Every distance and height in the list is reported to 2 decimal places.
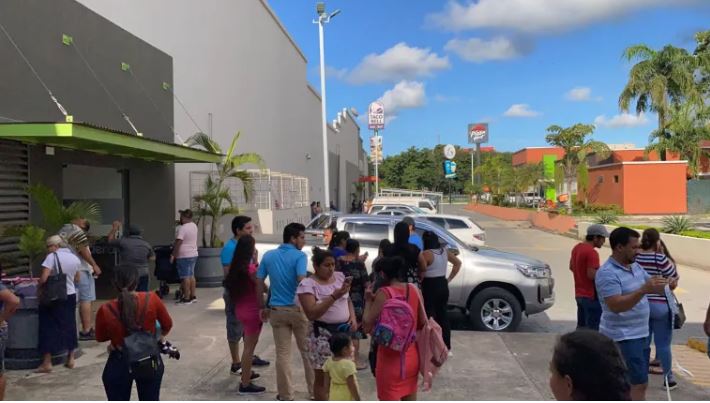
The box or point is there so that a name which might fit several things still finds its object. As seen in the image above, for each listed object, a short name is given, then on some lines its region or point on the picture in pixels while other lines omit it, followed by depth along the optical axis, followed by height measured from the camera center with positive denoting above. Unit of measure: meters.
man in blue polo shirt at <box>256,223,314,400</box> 5.33 -0.93
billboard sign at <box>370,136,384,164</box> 52.38 +4.92
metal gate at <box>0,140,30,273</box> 8.31 +0.11
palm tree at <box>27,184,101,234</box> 8.01 -0.09
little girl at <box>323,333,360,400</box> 4.08 -1.19
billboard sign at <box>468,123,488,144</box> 104.55 +12.02
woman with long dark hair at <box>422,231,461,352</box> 6.75 -0.98
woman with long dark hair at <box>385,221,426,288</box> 6.00 -0.54
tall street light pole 24.39 +6.19
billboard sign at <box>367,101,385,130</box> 53.03 +7.56
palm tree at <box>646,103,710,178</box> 40.59 +4.57
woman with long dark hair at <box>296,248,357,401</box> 4.78 -0.90
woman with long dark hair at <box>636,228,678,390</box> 5.39 -0.98
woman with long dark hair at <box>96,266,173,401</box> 3.84 -0.82
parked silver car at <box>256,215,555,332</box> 8.61 -1.33
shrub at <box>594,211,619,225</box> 24.92 -0.98
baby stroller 11.32 -1.26
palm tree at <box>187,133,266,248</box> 13.50 +0.33
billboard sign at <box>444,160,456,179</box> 52.22 +2.81
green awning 7.38 +0.94
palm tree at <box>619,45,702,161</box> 40.34 +8.00
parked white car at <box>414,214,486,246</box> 17.22 -0.84
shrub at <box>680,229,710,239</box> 17.05 -1.14
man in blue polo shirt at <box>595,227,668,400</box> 4.27 -0.84
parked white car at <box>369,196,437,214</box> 23.50 -0.10
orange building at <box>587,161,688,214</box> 37.69 +0.62
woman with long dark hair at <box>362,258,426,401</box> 4.06 -1.04
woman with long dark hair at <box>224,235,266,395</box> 5.63 -0.90
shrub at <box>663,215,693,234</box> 19.02 -0.96
